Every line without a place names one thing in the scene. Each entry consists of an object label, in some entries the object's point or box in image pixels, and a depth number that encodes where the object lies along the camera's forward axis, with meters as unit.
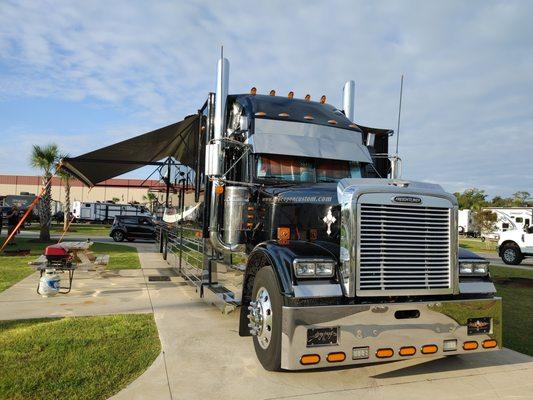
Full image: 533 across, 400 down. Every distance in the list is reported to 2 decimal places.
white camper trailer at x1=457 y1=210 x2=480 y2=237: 49.53
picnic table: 8.19
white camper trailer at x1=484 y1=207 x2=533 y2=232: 30.36
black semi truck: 3.70
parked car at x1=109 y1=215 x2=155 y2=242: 23.59
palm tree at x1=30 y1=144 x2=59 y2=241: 26.80
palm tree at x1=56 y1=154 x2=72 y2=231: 35.71
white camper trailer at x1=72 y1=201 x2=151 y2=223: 44.75
